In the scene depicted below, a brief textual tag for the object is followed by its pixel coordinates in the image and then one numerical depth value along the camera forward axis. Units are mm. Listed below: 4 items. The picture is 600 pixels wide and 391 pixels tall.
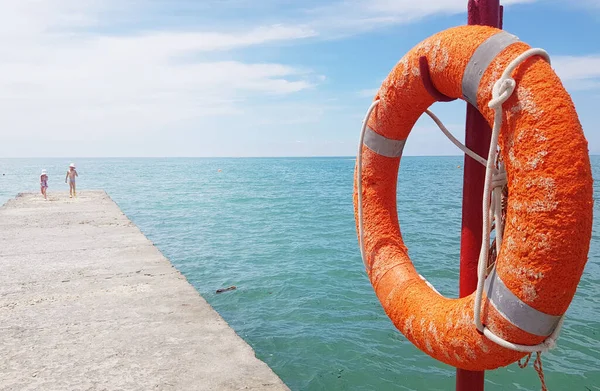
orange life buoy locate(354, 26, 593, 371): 1722
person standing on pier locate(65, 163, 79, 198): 15718
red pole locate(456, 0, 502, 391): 2438
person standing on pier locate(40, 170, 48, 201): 15344
